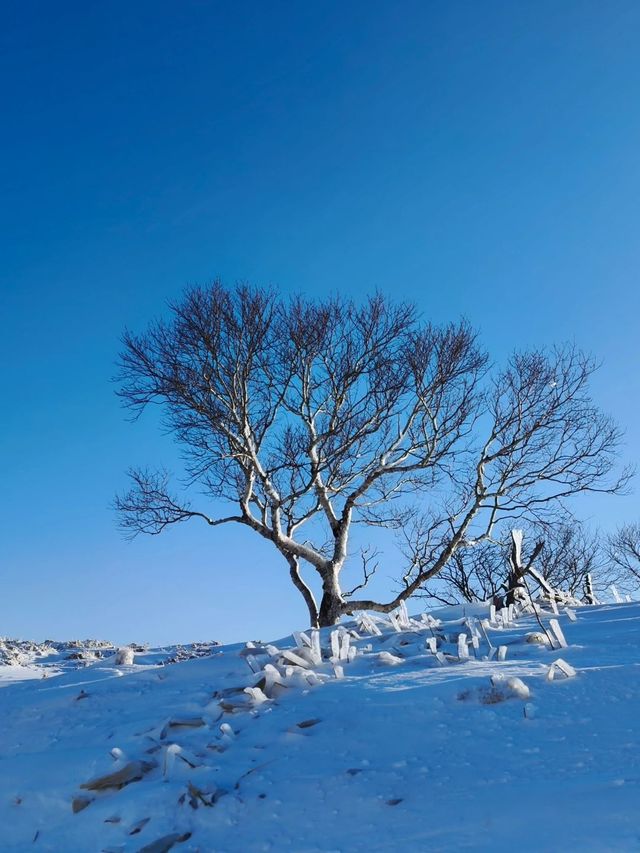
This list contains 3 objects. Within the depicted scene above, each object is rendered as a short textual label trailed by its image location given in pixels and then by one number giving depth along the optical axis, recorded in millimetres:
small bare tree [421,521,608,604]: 21969
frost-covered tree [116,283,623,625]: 12109
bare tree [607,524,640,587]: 25452
